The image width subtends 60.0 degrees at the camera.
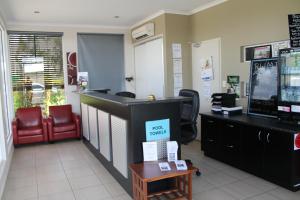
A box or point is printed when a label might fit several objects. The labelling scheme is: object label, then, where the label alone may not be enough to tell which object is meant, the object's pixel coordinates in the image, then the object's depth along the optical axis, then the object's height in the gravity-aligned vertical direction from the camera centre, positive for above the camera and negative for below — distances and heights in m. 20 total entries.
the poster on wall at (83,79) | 6.60 +0.13
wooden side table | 2.55 -1.04
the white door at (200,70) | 4.99 +0.26
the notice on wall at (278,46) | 3.66 +0.48
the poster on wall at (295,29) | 3.37 +0.65
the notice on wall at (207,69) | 5.16 +0.24
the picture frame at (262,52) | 3.94 +0.43
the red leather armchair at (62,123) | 5.78 -0.89
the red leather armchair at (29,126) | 5.47 -0.90
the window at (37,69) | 6.23 +0.40
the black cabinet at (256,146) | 3.05 -0.90
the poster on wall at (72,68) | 6.60 +0.42
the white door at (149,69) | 5.81 +0.34
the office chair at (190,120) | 3.65 -0.55
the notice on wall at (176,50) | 5.56 +0.68
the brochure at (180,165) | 2.72 -0.89
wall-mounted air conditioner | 5.87 +1.21
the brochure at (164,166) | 2.69 -0.89
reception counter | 2.94 -0.53
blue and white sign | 2.99 -0.56
